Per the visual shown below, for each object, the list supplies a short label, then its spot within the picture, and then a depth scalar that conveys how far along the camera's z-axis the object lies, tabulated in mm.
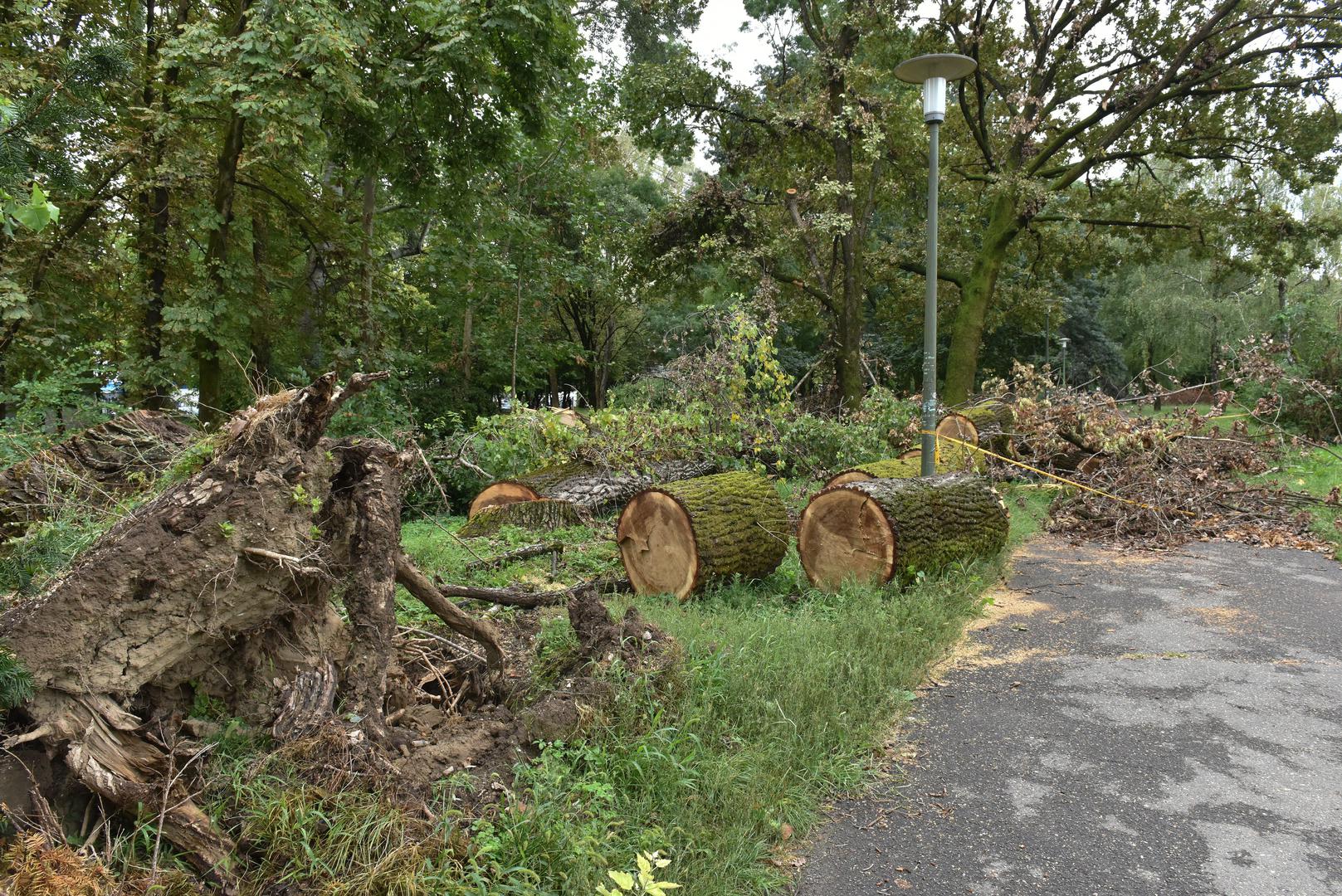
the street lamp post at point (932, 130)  7477
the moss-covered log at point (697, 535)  6000
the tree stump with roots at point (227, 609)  2443
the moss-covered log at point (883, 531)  6074
